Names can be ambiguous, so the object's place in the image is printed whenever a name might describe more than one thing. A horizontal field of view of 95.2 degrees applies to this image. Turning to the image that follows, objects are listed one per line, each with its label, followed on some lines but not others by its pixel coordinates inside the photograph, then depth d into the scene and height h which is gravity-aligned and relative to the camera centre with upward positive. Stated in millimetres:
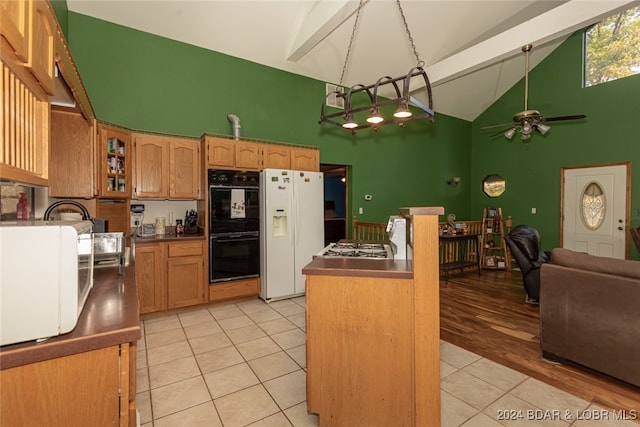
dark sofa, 2053 -771
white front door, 5125 +27
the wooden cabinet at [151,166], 3539 +573
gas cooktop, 2141 -313
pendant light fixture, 2059 +787
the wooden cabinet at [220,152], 3822 +800
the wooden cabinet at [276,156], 4238 +823
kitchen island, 1617 -732
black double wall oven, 3791 -176
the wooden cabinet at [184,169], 3725 +559
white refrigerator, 4035 -230
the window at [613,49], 4938 +2870
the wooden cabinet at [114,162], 3068 +556
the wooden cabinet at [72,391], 842 -552
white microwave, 838 -208
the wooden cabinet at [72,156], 2607 +525
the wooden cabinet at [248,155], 4035 +798
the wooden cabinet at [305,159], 4488 +829
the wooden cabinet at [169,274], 3430 -762
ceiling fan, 3846 +1243
